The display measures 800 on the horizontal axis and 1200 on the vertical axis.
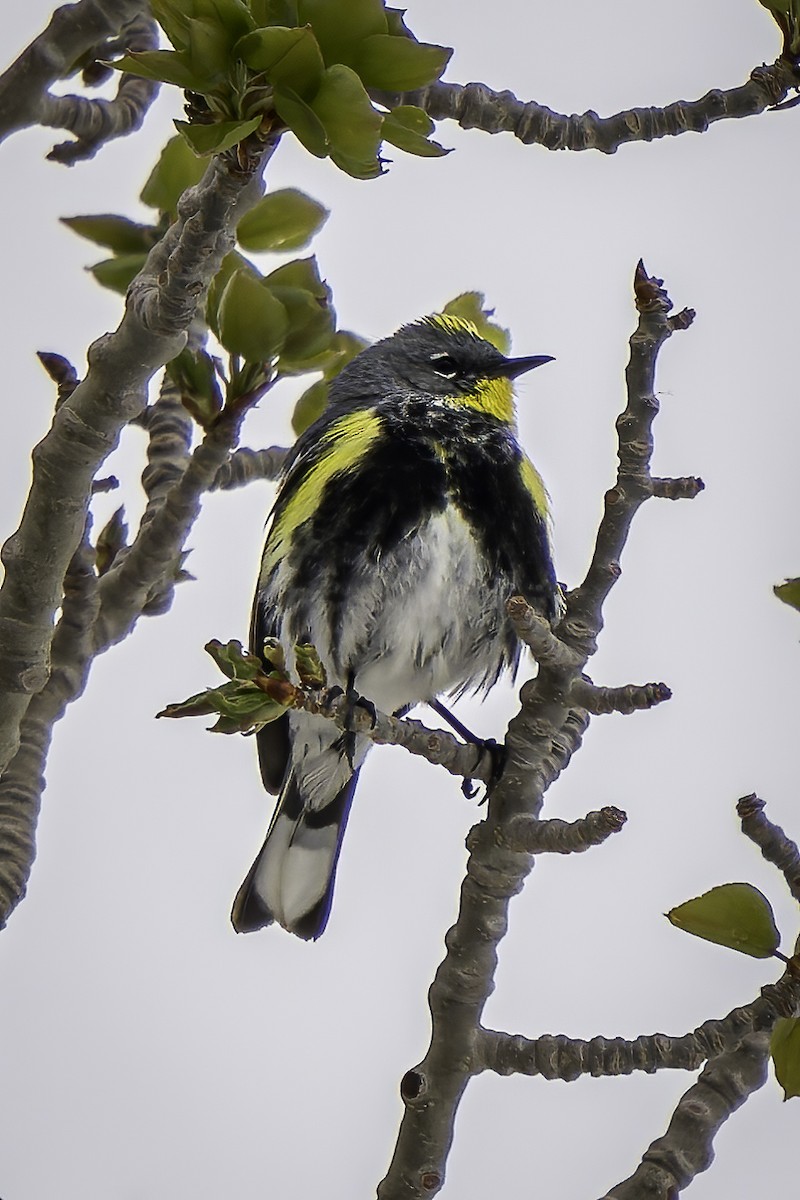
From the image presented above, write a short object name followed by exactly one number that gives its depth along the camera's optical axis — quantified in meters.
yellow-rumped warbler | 5.99
